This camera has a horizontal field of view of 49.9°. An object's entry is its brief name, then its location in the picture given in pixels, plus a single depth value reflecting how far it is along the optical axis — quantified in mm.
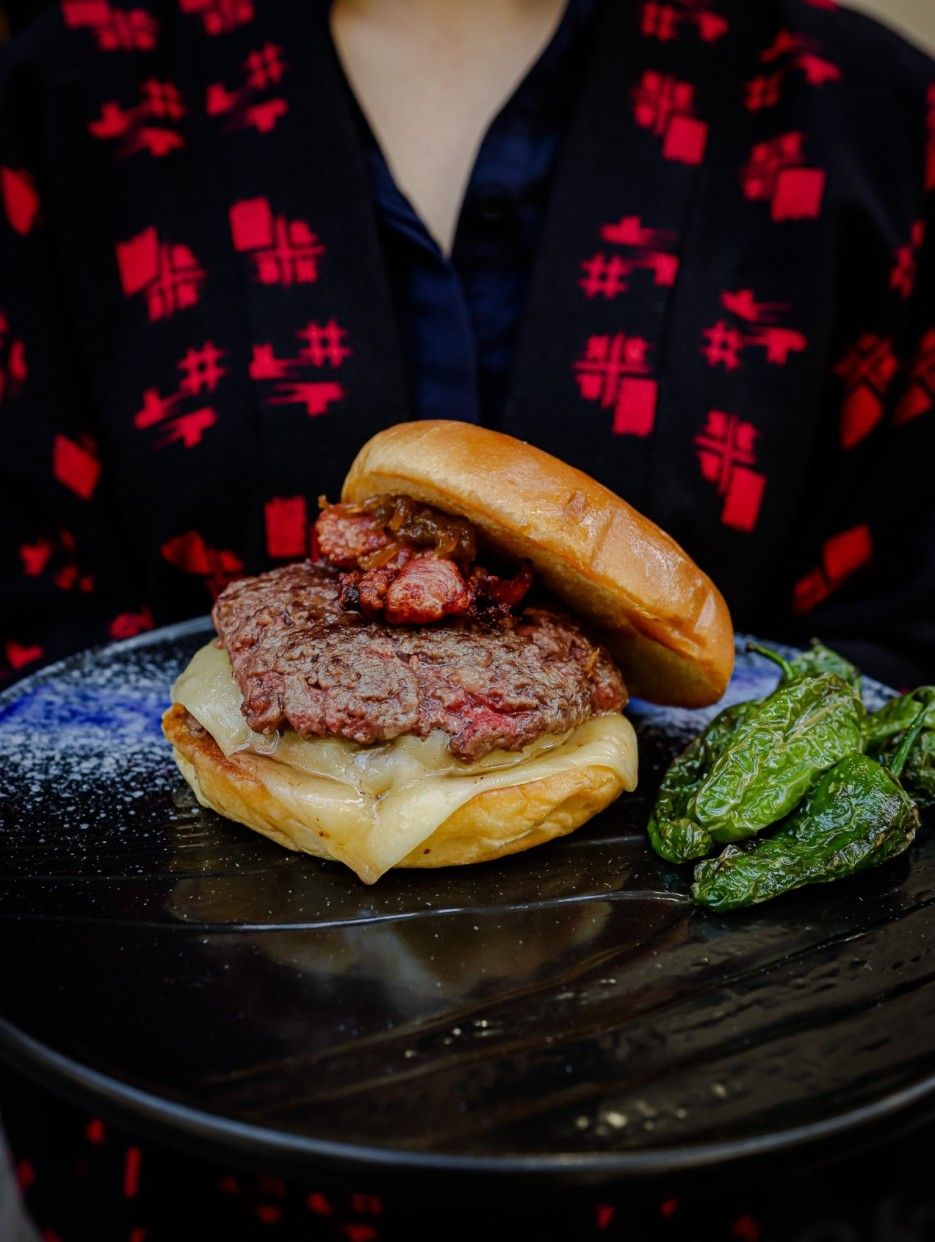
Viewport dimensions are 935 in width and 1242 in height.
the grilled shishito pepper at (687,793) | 205
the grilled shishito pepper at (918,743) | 227
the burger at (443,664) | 202
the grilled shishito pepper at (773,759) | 208
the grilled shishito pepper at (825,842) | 192
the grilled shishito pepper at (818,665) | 257
